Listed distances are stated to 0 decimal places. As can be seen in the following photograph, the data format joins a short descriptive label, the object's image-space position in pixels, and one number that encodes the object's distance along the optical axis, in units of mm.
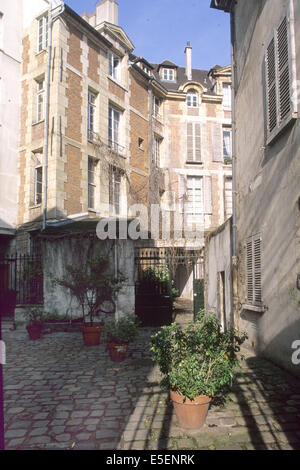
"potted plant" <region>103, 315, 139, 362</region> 6781
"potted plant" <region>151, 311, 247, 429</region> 3711
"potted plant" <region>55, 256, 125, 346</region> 8383
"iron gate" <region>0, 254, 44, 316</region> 10930
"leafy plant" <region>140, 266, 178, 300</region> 11492
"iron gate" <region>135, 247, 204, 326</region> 11266
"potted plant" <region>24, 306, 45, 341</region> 9344
